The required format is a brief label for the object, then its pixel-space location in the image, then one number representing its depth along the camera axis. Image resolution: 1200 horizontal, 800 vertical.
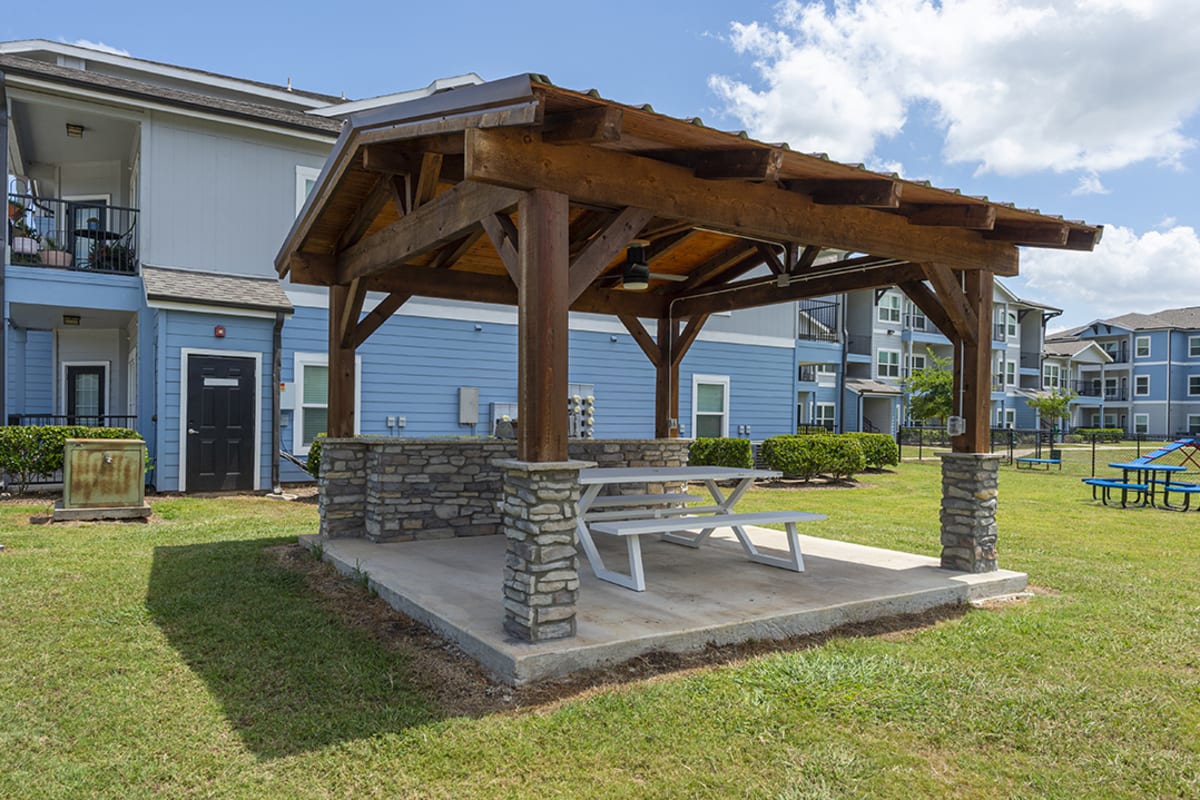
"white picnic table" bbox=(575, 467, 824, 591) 5.50
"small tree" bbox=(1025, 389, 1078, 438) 35.53
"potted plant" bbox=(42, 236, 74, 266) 11.78
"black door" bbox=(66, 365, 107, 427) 14.55
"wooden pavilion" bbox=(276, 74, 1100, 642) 4.29
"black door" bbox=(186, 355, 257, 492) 11.48
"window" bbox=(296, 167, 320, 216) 13.14
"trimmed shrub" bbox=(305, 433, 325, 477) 11.17
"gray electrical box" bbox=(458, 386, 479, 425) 14.02
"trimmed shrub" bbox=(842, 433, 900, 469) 18.20
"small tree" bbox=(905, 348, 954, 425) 24.65
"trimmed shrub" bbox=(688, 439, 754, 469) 14.26
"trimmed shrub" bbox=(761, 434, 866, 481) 15.39
